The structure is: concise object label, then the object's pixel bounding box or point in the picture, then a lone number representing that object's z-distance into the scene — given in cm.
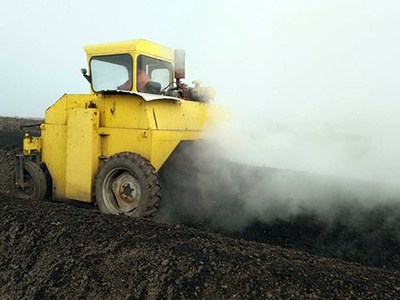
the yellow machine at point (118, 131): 555
